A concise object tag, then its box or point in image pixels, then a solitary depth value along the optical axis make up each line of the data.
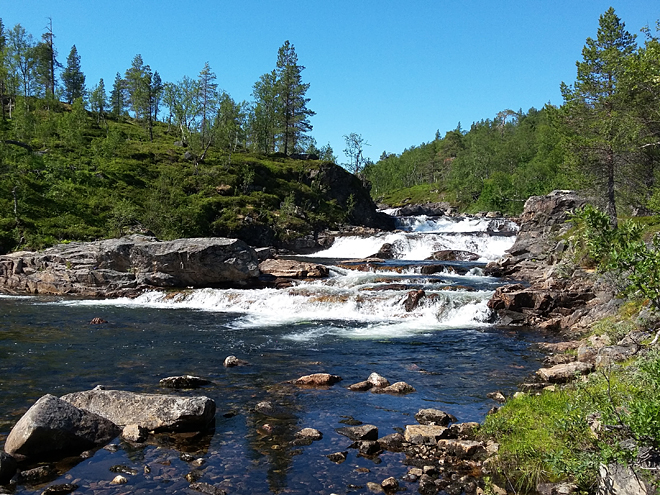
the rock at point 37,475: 7.44
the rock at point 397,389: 12.61
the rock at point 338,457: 8.38
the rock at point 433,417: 10.01
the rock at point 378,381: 13.05
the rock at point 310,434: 9.42
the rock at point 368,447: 8.67
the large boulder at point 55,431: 8.22
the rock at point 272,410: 10.73
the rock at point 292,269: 35.50
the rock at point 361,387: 12.83
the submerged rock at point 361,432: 9.32
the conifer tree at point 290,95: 95.88
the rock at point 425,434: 8.98
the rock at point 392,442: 8.83
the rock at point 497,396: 11.56
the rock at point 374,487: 7.26
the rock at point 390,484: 7.29
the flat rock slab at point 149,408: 9.56
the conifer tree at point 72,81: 112.62
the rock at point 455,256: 46.03
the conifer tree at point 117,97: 110.81
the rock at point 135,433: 9.07
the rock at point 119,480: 7.45
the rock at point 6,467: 7.36
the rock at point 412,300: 25.35
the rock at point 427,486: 7.21
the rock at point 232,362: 15.36
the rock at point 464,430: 9.14
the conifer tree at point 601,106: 31.58
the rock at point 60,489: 7.11
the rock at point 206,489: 7.25
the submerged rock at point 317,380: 13.27
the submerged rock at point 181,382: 12.71
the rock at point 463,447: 8.34
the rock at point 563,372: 12.54
